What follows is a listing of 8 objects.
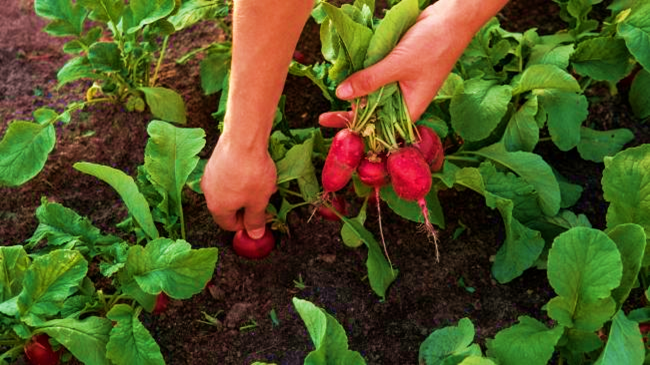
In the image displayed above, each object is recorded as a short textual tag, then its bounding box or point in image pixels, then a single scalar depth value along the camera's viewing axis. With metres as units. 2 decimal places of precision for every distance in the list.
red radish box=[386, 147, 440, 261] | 2.03
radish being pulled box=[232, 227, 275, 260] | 2.24
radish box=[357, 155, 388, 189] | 2.12
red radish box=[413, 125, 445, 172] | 2.12
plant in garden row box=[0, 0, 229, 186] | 2.28
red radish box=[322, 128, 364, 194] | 2.07
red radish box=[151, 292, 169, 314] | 2.17
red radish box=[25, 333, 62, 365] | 1.99
